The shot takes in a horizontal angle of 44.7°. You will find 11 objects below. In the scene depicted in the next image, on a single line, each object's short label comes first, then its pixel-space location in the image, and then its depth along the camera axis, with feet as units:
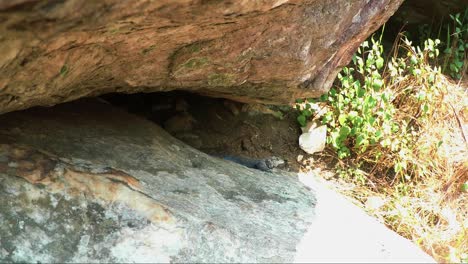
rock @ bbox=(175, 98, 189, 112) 11.80
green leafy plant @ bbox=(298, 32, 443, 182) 11.52
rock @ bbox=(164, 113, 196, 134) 11.37
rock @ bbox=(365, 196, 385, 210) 10.68
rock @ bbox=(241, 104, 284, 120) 12.21
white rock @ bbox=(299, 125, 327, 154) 11.98
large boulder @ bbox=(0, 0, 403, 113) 5.32
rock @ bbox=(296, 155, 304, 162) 11.89
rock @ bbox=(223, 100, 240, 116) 12.11
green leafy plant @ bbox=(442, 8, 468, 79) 13.42
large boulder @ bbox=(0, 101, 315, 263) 6.08
